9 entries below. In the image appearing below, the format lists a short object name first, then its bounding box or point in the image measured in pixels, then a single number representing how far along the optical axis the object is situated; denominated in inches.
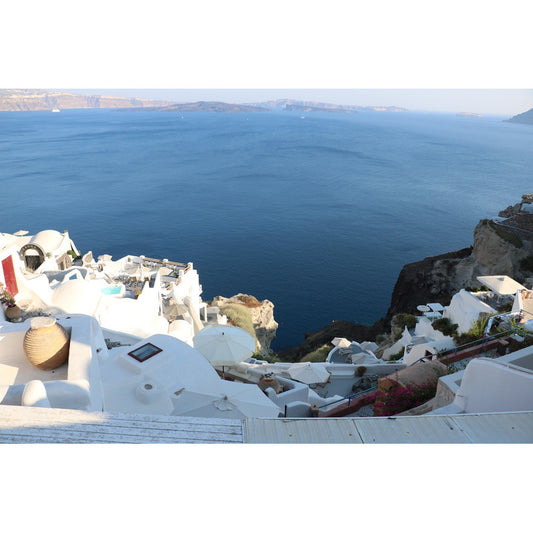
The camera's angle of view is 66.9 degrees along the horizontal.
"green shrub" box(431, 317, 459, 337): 705.7
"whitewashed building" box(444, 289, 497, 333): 636.1
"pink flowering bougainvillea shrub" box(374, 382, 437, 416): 302.5
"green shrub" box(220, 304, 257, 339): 1179.9
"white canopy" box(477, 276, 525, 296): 738.8
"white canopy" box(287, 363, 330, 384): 594.5
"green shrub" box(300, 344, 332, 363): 907.4
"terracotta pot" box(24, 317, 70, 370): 243.3
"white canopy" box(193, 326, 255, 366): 628.7
